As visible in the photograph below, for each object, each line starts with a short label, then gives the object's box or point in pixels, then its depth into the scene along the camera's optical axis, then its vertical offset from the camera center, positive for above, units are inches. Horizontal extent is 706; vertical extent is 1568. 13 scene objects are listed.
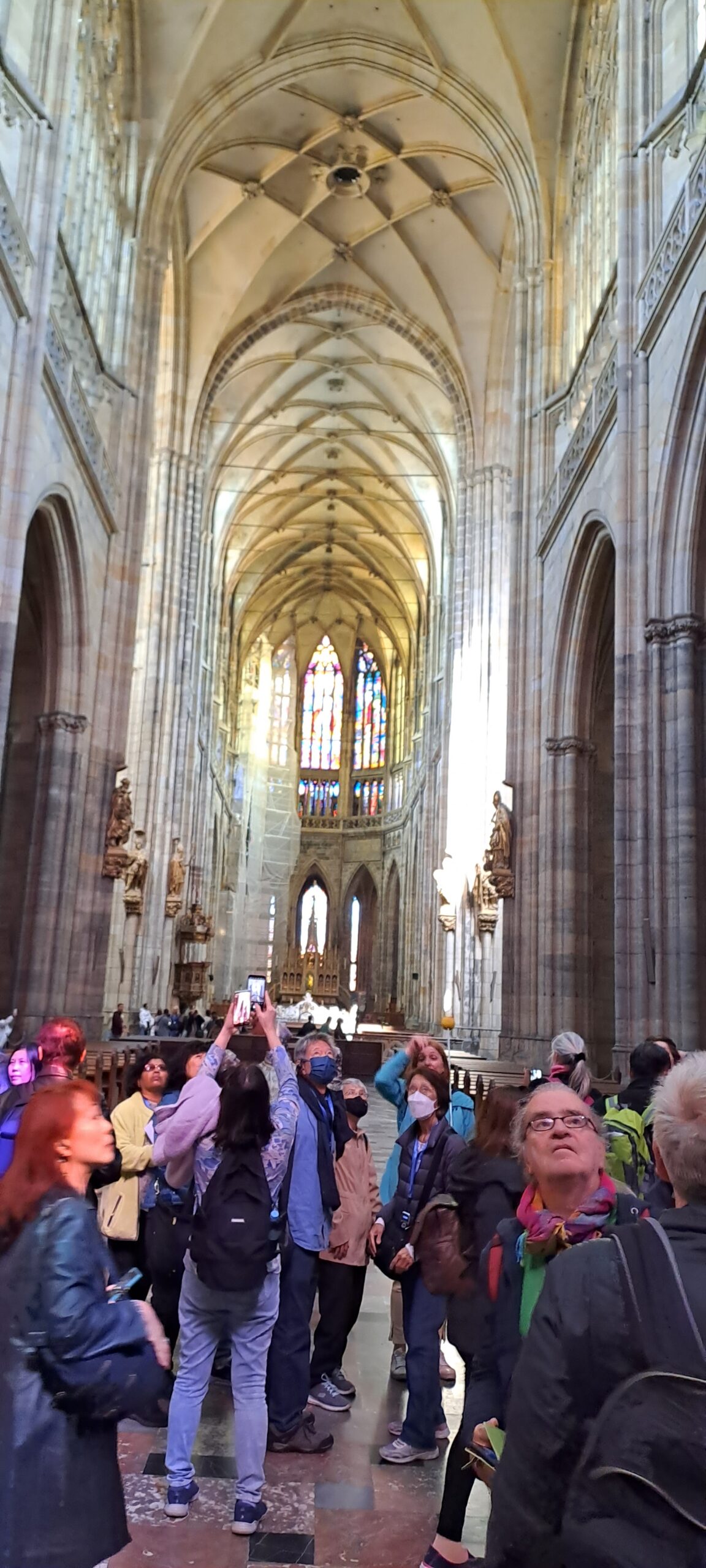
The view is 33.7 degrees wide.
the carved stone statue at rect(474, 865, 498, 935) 816.9 +76.8
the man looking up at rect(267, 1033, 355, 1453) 175.9 -35.4
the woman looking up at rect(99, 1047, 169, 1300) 185.0 -30.1
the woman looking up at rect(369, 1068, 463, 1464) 170.7 -35.8
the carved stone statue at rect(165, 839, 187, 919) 1000.9 +102.3
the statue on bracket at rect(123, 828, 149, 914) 807.1 +85.2
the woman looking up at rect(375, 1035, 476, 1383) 195.6 -15.0
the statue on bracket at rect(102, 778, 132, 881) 621.6 +88.0
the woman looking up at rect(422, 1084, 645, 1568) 95.3 -15.7
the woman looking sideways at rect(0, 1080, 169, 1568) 84.0 -26.3
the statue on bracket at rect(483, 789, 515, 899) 643.5 +89.3
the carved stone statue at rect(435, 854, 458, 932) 992.9 +104.0
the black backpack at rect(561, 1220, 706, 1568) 57.0 -21.3
